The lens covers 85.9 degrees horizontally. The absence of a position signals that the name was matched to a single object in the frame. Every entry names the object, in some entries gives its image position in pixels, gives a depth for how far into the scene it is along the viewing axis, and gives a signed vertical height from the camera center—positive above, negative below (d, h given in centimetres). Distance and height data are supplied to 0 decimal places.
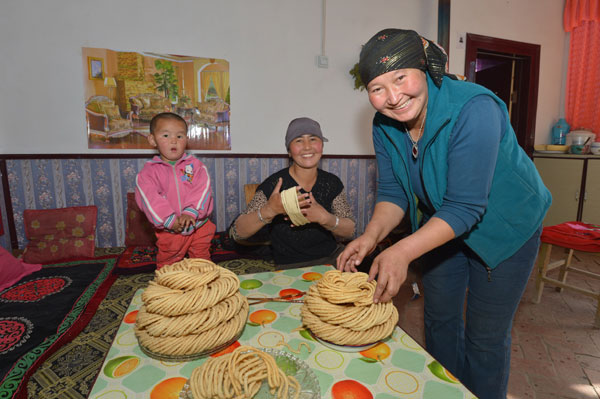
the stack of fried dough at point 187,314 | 79 -40
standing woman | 92 -15
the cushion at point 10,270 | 210 -76
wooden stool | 255 -96
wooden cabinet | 391 -35
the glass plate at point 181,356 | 81 -50
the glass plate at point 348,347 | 83 -49
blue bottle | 451 +37
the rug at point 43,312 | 135 -85
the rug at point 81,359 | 125 -88
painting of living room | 285 +57
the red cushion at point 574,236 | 238 -61
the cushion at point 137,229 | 295 -66
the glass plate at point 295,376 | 67 -49
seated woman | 194 -31
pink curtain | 427 +126
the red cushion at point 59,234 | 256 -64
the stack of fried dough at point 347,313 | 83 -41
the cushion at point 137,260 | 235 -79
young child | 206 -26
